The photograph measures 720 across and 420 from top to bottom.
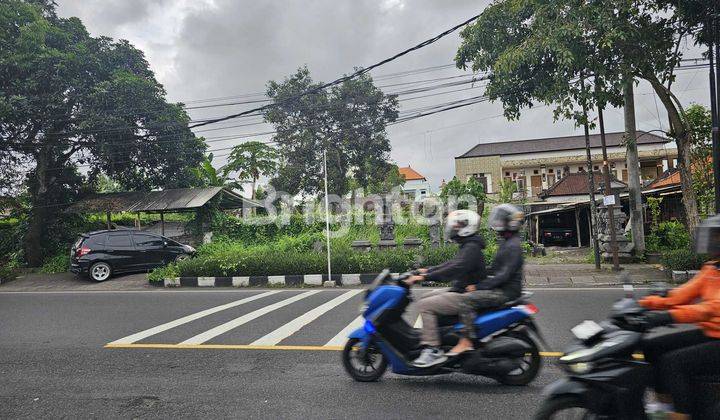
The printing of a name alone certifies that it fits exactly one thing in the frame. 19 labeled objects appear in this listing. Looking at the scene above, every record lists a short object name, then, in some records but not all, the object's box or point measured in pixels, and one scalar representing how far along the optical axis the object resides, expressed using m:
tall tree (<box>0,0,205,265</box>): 17.00
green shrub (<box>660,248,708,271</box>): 10.55
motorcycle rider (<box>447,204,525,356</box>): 4.42
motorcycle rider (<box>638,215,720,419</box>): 2.98
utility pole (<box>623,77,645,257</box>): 14.12
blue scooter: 4.34
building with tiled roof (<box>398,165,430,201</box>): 73.21
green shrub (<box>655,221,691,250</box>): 14.20
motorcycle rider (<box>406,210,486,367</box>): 4.46
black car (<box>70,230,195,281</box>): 14.66
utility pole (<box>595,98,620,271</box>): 12.81
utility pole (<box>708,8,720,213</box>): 10.31
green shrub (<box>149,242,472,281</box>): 13.29
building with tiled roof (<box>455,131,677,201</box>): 42.31
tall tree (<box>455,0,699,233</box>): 10.38
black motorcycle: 2.96
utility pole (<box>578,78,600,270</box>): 13.05
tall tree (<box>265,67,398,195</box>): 28.08
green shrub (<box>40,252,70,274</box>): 17.20
